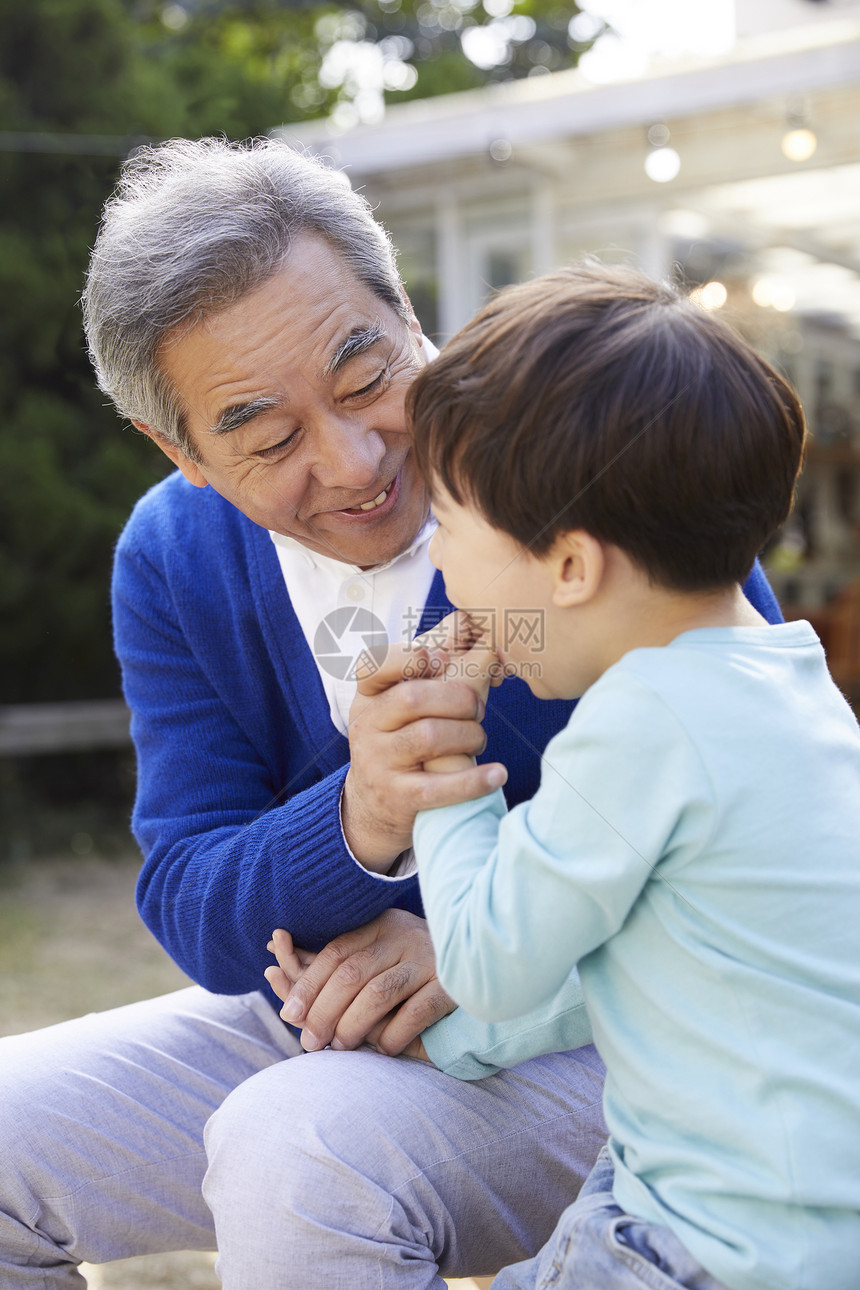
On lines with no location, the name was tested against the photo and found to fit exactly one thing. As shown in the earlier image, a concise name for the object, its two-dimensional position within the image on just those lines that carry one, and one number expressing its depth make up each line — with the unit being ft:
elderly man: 3.95
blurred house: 15.88
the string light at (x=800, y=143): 16.72
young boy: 3.08
